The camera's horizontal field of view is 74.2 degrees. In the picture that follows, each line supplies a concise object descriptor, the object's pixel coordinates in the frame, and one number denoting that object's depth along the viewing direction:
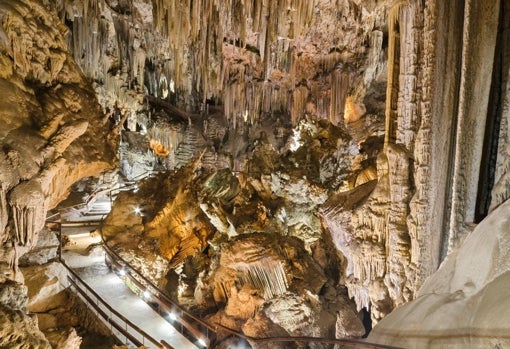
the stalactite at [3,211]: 4.00
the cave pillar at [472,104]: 3.50
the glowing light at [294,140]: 16.78
